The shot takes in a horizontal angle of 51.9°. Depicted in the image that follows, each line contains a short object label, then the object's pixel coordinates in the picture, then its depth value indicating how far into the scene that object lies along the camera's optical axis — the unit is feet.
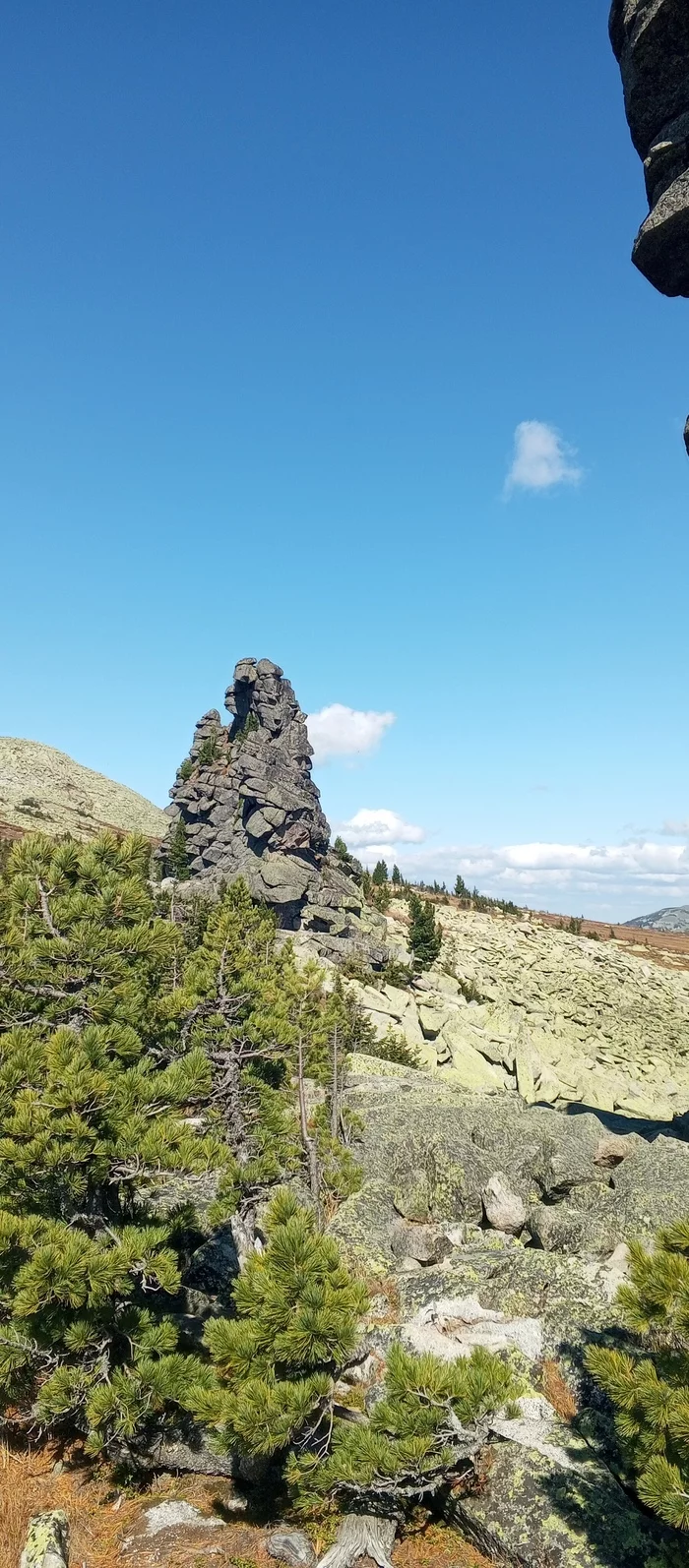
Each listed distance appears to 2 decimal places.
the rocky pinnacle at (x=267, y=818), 215.92
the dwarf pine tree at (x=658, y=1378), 18.39
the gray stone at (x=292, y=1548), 24.95
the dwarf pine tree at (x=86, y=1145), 25.22
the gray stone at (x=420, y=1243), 48.14
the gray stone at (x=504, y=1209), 53.88
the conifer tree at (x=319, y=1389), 22.00
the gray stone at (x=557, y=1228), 47.14
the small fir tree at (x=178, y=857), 240.94
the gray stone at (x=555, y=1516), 22.81
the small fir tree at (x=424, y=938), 202.08
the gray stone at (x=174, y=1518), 26.99
